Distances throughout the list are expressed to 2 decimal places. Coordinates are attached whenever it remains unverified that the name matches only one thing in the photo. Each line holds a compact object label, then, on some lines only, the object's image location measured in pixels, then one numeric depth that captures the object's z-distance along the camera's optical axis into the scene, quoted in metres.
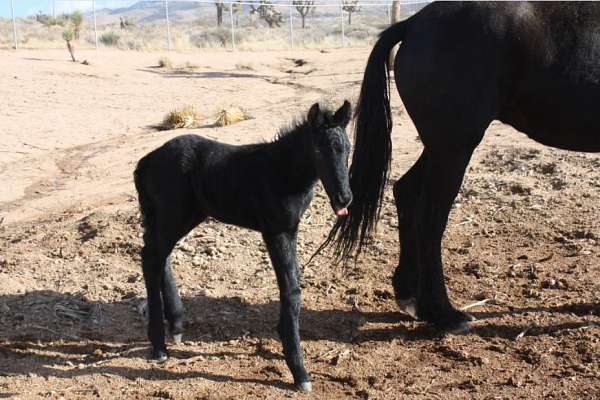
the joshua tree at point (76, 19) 25.08
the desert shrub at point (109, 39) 31.70
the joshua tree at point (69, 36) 21.55
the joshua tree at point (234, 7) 48.96
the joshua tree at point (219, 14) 45.47
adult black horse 4.58
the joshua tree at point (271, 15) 55.03
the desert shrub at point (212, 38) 32.78
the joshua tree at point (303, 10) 59.45
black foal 3.81
